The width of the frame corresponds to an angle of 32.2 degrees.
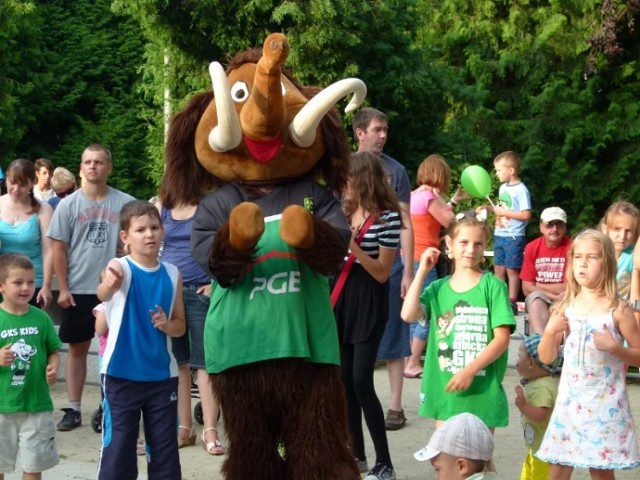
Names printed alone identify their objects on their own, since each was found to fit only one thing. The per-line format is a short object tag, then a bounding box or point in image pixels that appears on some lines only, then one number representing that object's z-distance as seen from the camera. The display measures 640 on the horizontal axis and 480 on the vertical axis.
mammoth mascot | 4.75
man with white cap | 9.08
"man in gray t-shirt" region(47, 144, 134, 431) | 7.57
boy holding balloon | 10.91
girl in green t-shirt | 5.37
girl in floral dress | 5.08
